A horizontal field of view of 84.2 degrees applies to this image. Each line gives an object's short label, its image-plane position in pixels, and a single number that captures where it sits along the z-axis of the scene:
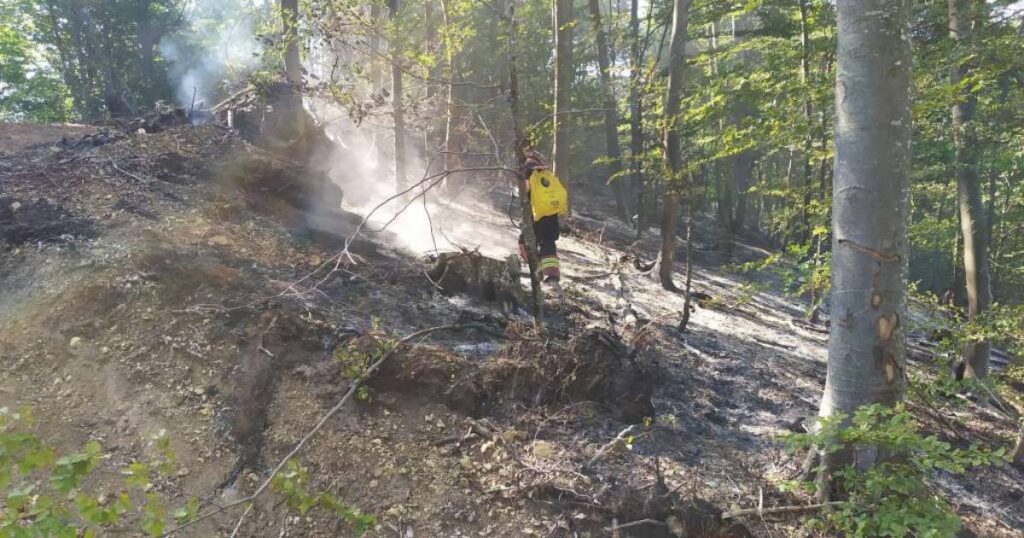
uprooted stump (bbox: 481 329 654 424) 4.45
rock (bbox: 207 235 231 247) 6.16
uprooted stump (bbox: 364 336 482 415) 4.29
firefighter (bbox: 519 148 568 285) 5.78
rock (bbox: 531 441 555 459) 3.87
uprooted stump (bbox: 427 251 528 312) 6.57
